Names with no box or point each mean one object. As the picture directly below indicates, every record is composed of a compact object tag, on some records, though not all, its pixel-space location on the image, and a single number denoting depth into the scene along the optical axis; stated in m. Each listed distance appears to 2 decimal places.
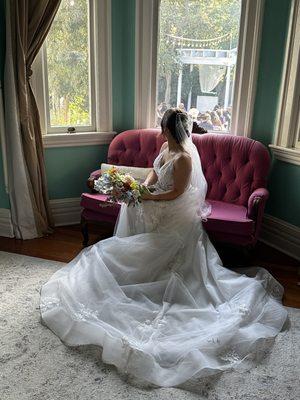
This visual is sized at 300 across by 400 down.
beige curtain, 3.08
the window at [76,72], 3.45
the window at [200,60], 3.35
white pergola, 3.45
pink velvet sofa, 2.83
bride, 1.93
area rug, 1.75
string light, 3.43
